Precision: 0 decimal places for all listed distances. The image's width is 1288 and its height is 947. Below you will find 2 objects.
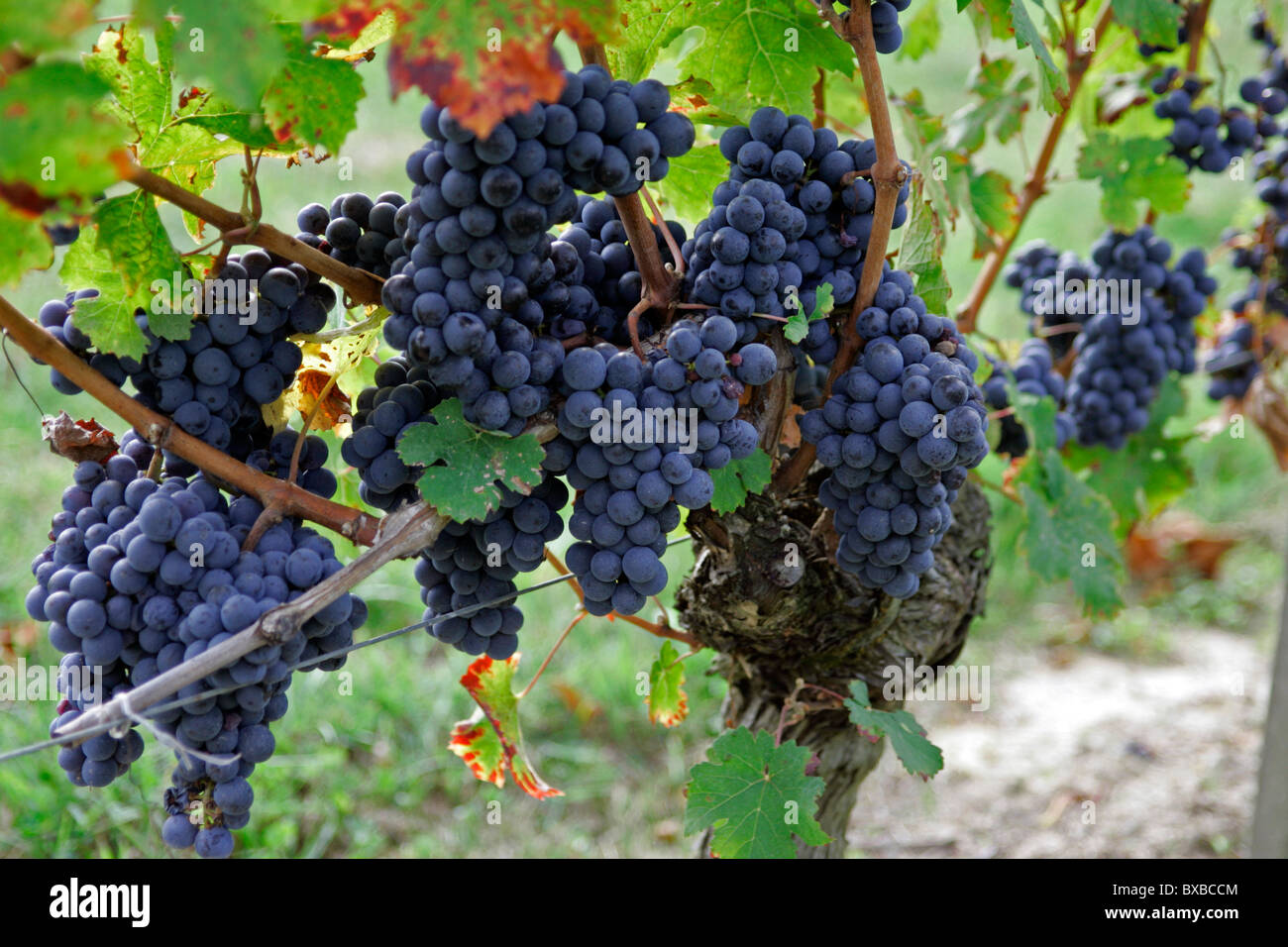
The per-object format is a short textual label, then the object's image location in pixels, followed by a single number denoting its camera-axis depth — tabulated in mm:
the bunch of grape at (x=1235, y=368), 1514
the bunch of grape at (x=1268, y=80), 1345
